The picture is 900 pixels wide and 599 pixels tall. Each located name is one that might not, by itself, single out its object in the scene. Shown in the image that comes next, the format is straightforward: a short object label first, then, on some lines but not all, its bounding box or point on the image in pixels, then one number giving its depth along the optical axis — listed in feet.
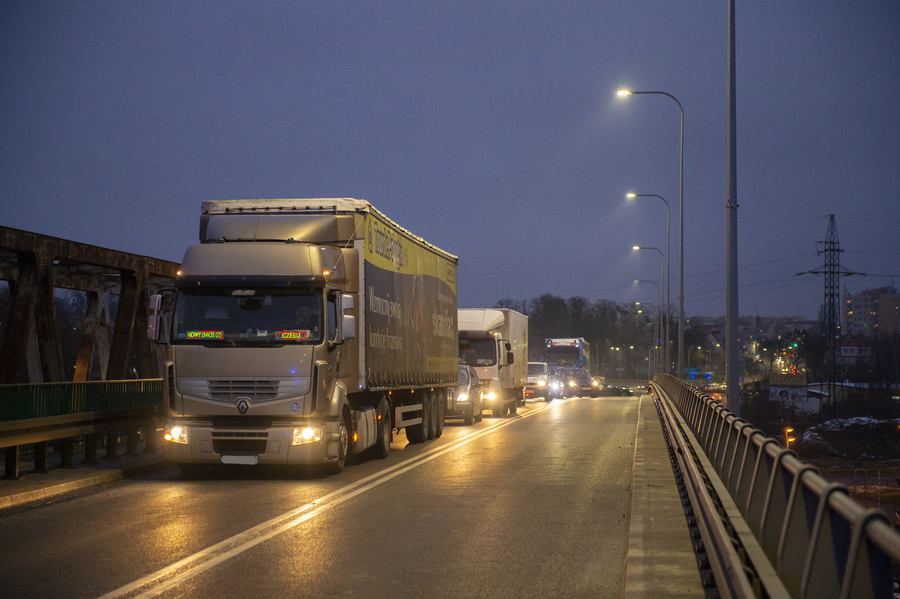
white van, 173.88
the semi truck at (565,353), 228.02
